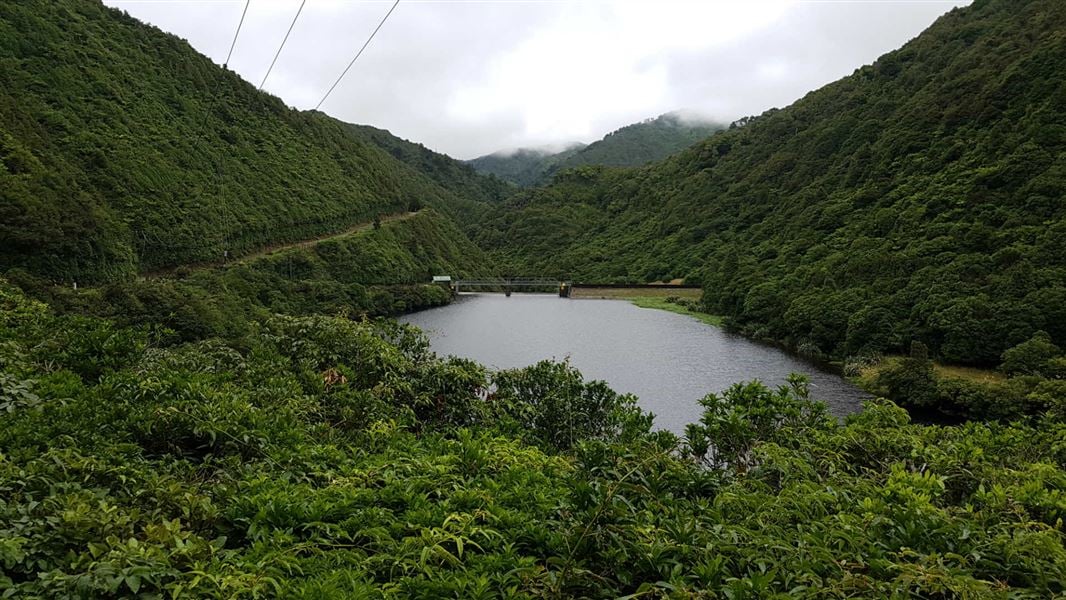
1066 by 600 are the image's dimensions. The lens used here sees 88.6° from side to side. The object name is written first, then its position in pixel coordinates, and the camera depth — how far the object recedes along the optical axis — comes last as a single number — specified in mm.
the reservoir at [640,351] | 25203
